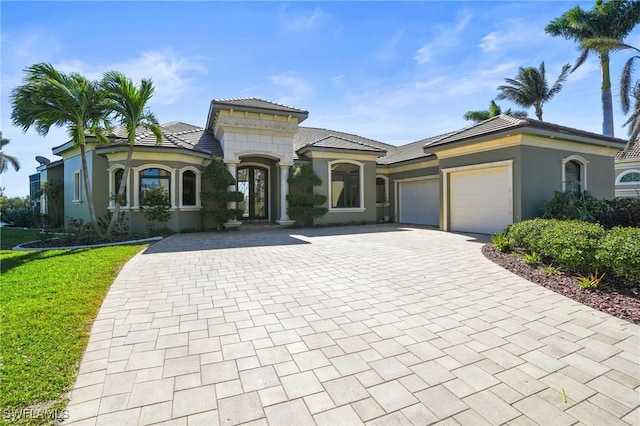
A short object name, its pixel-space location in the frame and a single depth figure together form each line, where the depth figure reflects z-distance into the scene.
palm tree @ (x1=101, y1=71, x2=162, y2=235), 10.19
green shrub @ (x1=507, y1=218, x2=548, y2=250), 7.29
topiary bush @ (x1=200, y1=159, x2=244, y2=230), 13.26
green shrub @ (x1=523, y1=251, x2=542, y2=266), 6.71
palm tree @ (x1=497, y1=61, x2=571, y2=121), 26.59
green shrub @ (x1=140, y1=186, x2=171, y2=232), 12.12
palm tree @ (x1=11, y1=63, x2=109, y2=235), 9.04
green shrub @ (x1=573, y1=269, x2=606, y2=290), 5.07
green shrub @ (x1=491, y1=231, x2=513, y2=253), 8.16
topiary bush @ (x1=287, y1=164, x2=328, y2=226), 14.89
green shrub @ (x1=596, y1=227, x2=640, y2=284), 4.72
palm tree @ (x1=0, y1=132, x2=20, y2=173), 29.36
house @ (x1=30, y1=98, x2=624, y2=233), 11.18
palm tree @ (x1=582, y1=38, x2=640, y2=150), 11.84
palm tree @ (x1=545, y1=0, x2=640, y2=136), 19.64
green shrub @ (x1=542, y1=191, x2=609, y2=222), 9.26
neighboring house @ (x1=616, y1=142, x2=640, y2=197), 20.17
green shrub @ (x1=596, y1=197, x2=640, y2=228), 9.19
